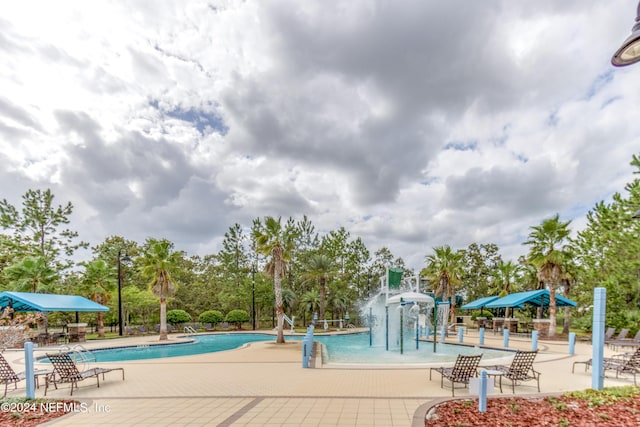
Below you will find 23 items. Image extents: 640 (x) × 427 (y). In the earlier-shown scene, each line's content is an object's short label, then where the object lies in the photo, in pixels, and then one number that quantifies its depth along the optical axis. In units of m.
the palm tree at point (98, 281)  26.09
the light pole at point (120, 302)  24.75
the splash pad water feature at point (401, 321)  17.16
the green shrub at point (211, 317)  30.30
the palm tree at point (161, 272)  22.56
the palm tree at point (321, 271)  31.14
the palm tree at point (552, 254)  21.30
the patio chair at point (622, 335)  16.72
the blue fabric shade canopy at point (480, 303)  27.78
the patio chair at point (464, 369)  7.79
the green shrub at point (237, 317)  30.67
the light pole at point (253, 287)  31.34
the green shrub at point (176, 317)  29.36
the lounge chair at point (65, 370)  8.25
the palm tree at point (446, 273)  31.67
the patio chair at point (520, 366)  8.19
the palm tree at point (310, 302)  32.69
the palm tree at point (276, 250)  20.14
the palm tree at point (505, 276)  32.53
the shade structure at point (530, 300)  22.55
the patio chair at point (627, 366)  9.03
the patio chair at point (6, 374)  8.23
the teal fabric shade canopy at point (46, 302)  18.45
